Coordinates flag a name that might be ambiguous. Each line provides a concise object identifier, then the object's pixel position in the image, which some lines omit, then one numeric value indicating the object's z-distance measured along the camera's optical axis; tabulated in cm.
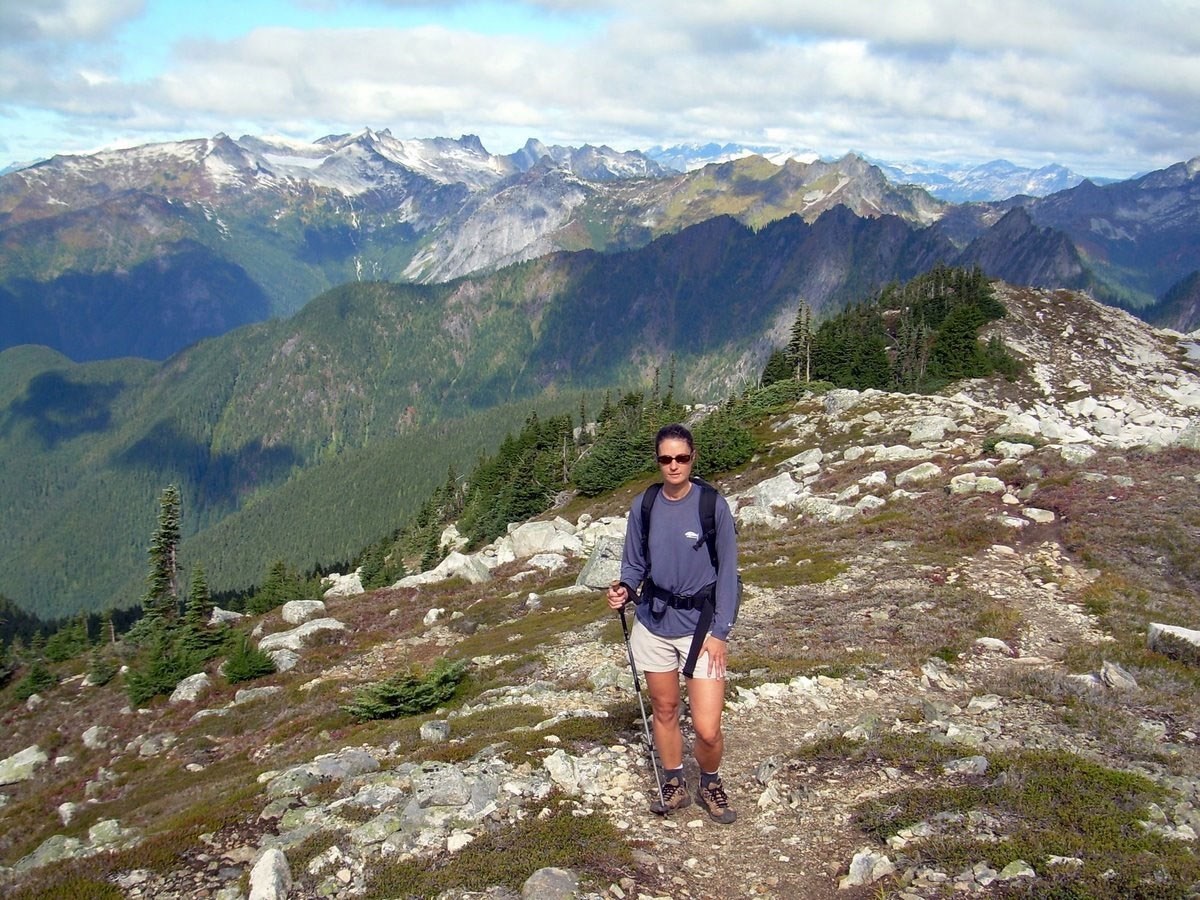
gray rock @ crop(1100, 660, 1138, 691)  1441
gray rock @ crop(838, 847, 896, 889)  883
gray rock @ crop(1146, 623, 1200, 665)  1555
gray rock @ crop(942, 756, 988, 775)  1108
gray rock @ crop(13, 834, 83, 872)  1473
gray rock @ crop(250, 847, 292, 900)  916
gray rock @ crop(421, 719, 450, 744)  1621
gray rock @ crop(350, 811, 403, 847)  1043
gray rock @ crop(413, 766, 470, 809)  1138
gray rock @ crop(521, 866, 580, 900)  864
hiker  1012
